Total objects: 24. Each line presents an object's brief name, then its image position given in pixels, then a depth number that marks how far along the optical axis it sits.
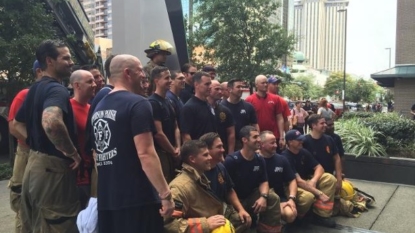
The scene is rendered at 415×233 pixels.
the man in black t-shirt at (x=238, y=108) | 5.61
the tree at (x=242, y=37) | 17.83
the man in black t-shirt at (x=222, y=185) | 3.84
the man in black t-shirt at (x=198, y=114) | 4.55
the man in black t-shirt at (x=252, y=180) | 4.29
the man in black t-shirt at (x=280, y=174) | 4.57
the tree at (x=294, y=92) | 68.09
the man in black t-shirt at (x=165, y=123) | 3.95
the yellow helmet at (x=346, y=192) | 5.77
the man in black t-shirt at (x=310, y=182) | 4.82
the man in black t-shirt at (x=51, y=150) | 3.17
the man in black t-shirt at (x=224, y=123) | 5.04
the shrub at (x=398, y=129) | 8.45
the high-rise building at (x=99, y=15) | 149.12
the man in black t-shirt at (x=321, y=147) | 5.61
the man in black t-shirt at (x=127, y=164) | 2.61
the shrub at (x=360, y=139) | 8.11
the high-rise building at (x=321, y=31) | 138.38
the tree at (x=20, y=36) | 8.15
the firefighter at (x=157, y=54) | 5.10
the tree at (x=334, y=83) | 78.74
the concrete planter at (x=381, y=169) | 7.57
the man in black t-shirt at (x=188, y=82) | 5.75
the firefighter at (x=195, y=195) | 3.30
